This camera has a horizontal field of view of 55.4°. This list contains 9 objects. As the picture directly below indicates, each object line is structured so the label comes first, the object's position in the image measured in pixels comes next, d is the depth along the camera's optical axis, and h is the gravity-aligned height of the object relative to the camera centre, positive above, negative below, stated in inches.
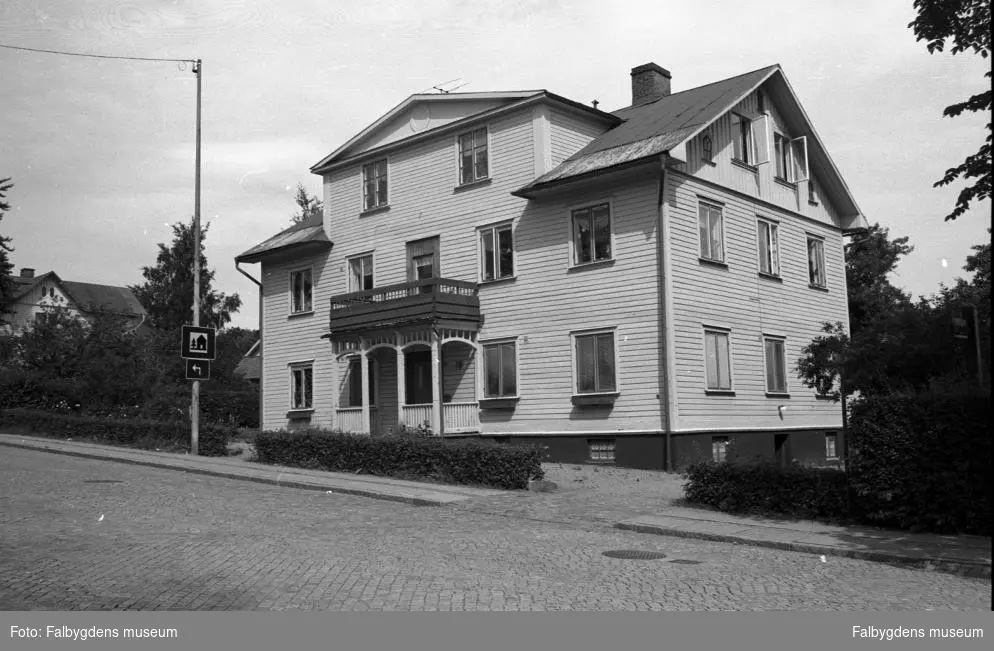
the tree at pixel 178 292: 2861.7 +425.7
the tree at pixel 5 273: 1784.0 +311.3
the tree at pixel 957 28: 451.2 +191.4
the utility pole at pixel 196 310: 1072.8 +143.7
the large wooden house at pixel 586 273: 954.7 +169.2
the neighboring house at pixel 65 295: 1864.5 +516.1
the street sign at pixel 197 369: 1048.2 +69.4
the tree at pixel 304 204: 2524.6 +602.2
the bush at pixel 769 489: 578.9 -44.7
